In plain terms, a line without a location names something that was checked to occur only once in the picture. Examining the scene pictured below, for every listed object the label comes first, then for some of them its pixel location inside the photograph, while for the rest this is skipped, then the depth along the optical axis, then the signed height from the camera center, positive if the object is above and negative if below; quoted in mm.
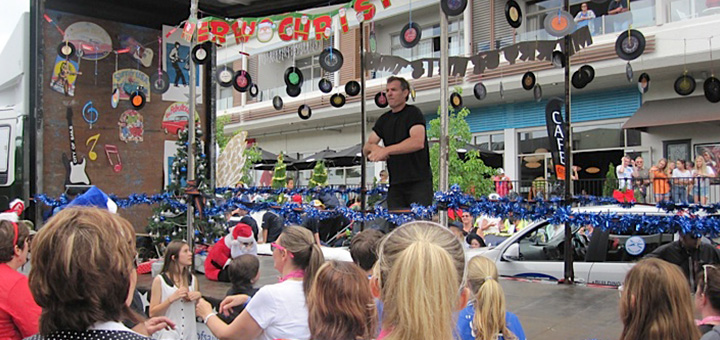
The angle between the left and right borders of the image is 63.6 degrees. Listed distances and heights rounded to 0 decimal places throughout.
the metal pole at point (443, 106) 6191 +795
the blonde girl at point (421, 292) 1604 -320
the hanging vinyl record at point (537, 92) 12867 +1899
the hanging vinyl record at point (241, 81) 10164 +1783
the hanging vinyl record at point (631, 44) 9789 +2240
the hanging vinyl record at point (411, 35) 8859 +2224
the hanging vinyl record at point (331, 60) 9438 +1967
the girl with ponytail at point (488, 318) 2746 -673
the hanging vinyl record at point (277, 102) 13468 +1861
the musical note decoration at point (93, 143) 9891 +709
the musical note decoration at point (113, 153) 10060 +513
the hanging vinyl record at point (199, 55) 8438 +1872
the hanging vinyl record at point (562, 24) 6516 +1730
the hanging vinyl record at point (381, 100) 11328 +1590
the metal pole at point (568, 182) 6000 -50
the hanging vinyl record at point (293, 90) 10562 +1675
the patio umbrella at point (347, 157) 17156 +713
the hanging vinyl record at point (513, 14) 7742 +2206
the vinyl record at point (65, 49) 9277 +2187
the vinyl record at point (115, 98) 10000 +1490
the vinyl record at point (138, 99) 10062 +1483
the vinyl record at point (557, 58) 9979 +2095
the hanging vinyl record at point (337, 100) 11469 +1630
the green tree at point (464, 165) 15945 +383
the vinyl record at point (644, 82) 13156 +2154
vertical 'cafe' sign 6188 +409
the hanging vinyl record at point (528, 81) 11219 +1889
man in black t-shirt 5441 +288
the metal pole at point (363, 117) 7406 +926
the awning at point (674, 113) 14841 +1684
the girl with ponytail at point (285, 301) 2965 -615
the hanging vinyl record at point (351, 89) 11156 +1768
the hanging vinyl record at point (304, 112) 12938 +1567
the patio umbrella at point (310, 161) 18134 +675
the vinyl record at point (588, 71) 11148 +2053
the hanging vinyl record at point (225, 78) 10415 +1890
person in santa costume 6738 -810
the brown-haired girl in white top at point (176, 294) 4168 -809
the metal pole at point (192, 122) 7230 +773
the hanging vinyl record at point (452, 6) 6410 +1915
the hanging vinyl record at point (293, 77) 10445 +1911
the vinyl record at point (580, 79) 10992 +1865
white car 6449 -887
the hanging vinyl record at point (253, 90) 11447 +1819
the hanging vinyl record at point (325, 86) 11738 +1942
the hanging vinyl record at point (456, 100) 12203 +1665
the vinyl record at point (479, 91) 14166 +2170
